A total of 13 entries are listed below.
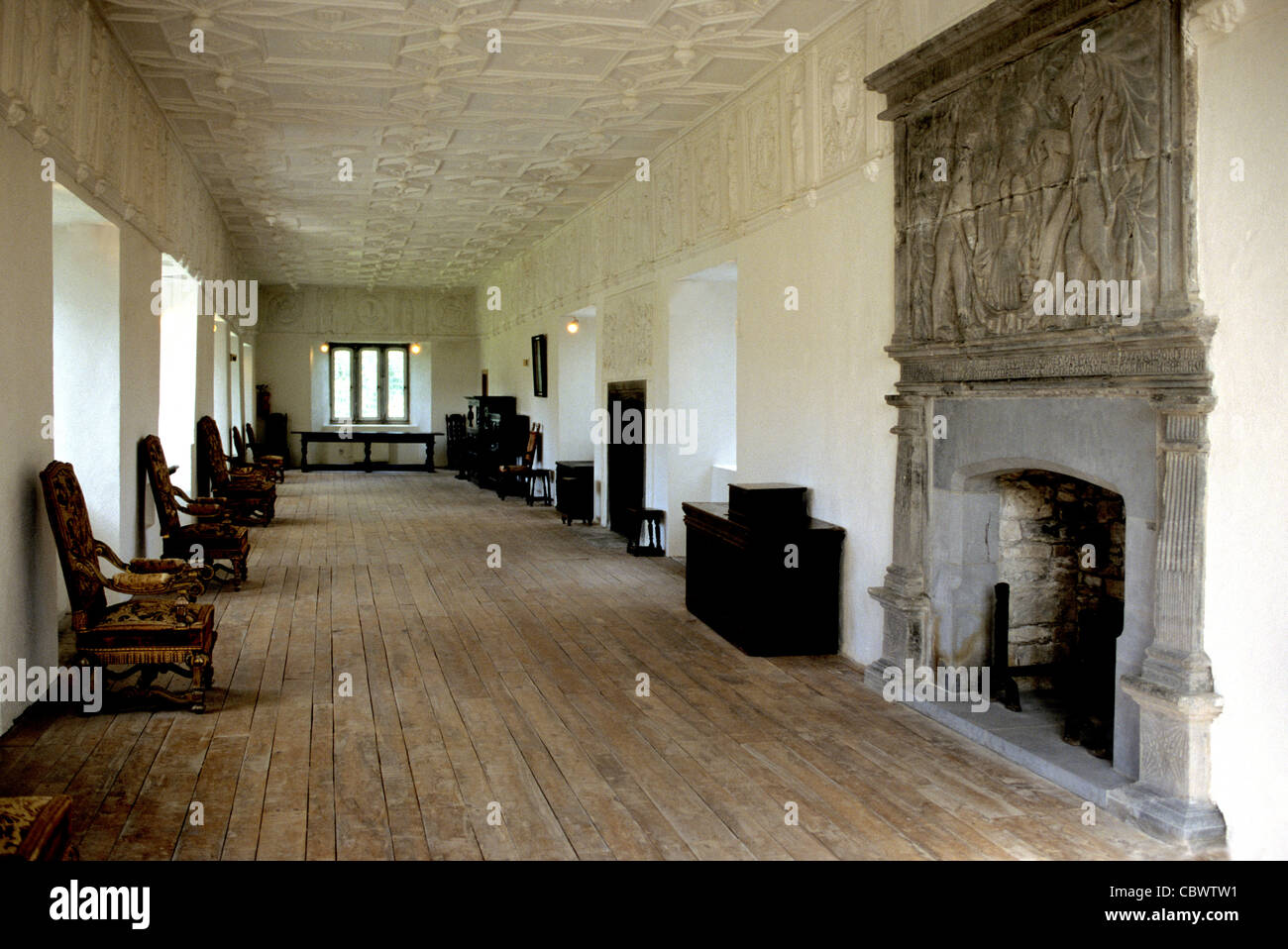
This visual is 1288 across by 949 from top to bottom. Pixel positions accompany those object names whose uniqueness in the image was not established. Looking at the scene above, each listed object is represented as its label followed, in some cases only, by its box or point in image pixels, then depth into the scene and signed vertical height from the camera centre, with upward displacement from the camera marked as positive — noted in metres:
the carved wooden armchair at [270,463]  15.62 -0.55
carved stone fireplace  4.00 +0.44
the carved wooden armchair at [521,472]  16.89 -0.65
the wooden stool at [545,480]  16.59 -0.80
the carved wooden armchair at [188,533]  8.70 -0.89
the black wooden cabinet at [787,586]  6.81 -1.01
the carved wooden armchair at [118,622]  5.44 -1.03
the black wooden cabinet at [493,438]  18.88 -0.14
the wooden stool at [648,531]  11.17 -1.07
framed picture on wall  16.72 +1.03
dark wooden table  23.11 -0.21
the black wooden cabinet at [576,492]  13.81 -0.81
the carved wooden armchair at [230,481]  11.85 -0.62
